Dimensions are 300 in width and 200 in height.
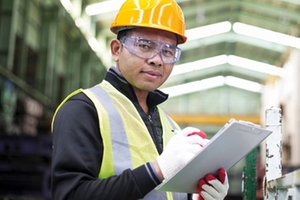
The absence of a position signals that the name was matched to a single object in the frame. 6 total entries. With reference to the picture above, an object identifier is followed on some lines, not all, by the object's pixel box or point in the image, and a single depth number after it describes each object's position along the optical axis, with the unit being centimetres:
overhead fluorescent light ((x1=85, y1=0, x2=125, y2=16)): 1764
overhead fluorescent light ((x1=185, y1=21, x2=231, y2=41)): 2194
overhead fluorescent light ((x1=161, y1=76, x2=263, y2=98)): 2808
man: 179
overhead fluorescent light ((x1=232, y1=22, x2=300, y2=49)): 2022
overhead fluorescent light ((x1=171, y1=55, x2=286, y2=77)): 2492
